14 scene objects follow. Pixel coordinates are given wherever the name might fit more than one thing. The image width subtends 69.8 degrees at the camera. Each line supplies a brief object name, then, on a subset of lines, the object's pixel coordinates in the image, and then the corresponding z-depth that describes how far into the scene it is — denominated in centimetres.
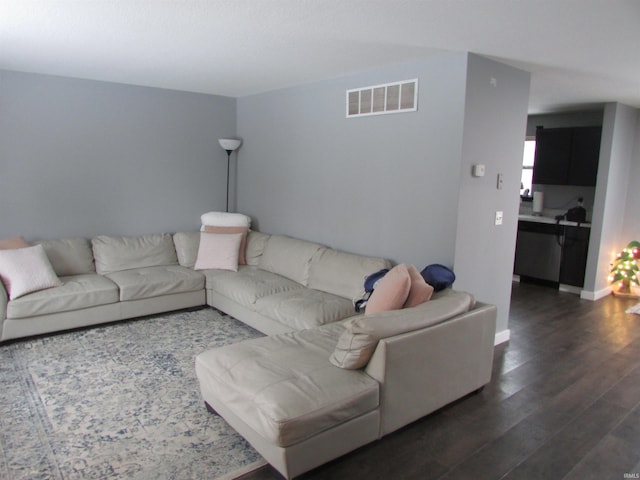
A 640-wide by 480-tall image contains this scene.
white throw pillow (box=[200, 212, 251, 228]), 527
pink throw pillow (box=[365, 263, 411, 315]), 278
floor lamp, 536
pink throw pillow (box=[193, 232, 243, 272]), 479
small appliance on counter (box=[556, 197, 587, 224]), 580
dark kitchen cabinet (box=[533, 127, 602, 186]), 566
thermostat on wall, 340
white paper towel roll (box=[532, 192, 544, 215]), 645
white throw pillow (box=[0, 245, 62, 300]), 369
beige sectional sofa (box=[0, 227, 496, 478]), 218
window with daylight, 677
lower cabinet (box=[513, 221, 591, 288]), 575
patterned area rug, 225
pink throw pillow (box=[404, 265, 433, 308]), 285
